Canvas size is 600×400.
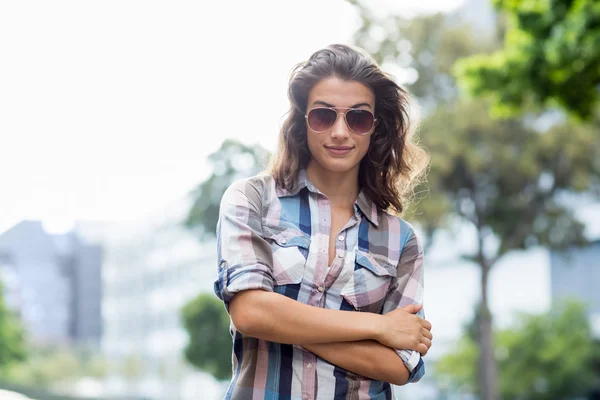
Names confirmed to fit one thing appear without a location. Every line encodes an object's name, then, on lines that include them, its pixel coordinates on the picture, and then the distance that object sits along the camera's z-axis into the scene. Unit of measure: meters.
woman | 1.74
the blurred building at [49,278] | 47.31
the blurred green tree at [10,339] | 44.50
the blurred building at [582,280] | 40.88
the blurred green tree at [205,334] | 29.94
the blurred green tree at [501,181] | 22.55
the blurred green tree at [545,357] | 36.97
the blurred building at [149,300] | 54.16
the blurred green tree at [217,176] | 21.77
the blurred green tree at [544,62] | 8.50
